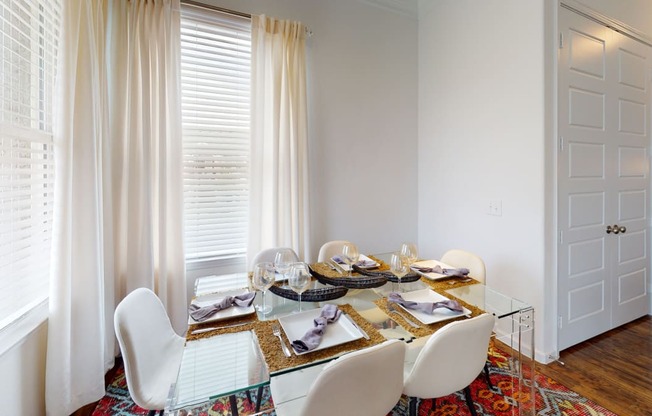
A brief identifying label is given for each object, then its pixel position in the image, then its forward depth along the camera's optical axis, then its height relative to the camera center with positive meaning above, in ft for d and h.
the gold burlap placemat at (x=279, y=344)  3.27 -1.75
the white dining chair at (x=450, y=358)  3.51 -1.97
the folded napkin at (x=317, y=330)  3.44 -1.63
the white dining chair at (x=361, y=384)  2.82 -1.85
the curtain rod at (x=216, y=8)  7.40 +5.13
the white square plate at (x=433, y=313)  4.18 -1.65
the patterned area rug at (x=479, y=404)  5.42 -3.89
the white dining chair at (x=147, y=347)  3.81 -2.15
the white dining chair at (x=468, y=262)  6.33 -1.36
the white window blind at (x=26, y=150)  4.23 +0.88
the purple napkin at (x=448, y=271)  5.84 -1.41
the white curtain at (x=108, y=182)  5.03 +0.47
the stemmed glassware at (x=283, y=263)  5.47 -1.15
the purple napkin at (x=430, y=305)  4.32 -1.54
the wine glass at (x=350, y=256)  6.27 -1.13
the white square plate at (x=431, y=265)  5.81 -1.42
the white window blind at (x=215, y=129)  7.73 +2.05
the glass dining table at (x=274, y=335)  3.09 -1.74
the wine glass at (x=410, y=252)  6.02 -1.01
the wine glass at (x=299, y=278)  4.63 -1.20
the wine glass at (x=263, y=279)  4.58 -1.20
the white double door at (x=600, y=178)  7.18 +0.68
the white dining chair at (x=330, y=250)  7.55 -1.22
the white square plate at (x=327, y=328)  3.64 -1.70
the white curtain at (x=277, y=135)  7.96 +1.94
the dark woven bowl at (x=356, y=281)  5.48 -1.50
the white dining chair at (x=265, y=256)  6.91 -1.25
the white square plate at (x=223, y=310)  4.19 -1.61
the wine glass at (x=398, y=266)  5.37 -1.16
